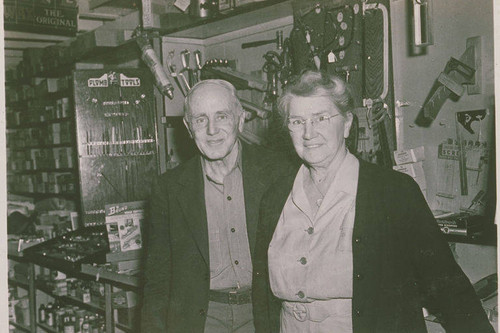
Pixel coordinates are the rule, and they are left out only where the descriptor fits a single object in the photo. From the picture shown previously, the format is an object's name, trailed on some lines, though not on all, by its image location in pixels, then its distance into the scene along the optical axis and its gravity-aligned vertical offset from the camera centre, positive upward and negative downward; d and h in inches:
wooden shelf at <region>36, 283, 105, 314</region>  139.6 -41.6
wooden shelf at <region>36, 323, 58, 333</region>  156.8 -53.3
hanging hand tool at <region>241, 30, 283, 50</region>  127.3 +29.2
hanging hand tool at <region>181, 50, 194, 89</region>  148.7 +27.2
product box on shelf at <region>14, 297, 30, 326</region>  178.5 -53.8
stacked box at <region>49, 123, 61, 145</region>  198.2 +10.2
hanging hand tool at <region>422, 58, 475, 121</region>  93.8 +12.2
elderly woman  60.1 -11.8
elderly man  78.5 -11.5
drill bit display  149.5 +5.7
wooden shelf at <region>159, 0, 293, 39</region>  116.4 +34.6
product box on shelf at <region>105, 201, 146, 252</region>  123.8 -17.2
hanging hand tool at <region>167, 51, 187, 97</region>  149.0 +25.4
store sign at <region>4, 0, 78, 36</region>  142.8 +41.7
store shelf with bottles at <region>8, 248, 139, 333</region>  115.1 -39.0
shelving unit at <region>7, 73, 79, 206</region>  193.8 +8.5
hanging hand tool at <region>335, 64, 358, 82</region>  111.3 +18.2
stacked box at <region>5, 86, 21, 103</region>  240.7 +31.4
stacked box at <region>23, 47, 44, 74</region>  207.5 +42.8
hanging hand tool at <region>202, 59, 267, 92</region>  130.6 +21.4
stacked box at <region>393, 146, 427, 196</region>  102.7 -2.7
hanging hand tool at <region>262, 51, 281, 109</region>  127.5 +20.0
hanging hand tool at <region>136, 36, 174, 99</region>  144.5 +25.7
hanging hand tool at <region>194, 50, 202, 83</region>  149.1 +26.6
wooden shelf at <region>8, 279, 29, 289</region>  171.4 -43.8
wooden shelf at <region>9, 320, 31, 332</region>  176.9 -59.4
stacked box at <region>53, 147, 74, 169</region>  192.9 +0.6
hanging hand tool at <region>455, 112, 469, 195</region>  95.7 -2.7
